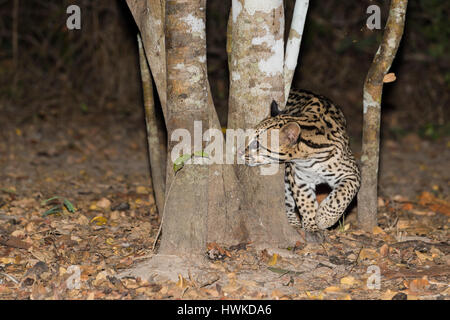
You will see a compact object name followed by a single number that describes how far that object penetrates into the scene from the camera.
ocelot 5.21
